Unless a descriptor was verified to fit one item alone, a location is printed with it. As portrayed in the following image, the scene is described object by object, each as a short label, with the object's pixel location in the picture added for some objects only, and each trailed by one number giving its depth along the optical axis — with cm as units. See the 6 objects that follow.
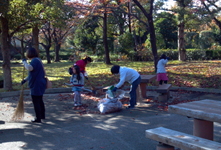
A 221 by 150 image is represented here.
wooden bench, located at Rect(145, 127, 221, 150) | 268
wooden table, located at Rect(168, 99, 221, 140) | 322
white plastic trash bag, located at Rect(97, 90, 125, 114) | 642
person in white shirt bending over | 637
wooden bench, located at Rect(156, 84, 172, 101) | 742
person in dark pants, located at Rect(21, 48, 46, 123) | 543
